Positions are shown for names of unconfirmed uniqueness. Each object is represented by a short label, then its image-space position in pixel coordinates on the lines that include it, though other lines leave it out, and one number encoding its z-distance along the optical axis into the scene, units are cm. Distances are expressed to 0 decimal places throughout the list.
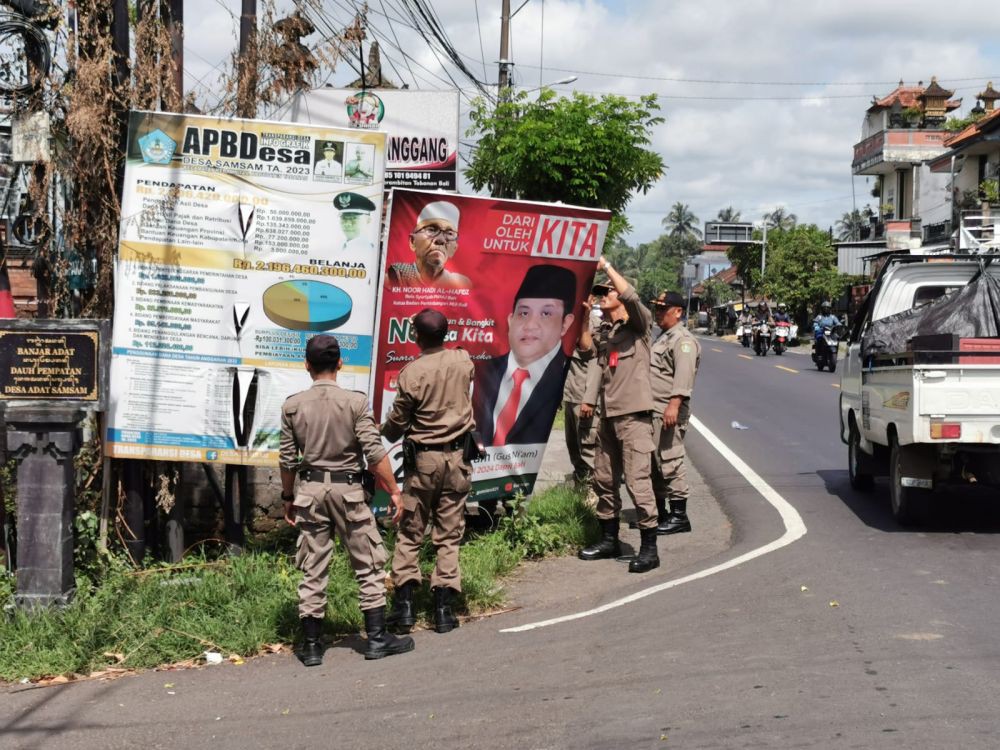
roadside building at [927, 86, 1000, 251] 3966
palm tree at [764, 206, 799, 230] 11125
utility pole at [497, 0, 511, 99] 2555
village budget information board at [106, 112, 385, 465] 710
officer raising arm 776
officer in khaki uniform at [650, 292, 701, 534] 902
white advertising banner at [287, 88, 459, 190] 1638
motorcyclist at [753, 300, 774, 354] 4034
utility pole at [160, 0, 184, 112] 740
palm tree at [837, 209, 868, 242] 6981
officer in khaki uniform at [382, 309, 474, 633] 656
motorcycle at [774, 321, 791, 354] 4000
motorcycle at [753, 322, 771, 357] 3991
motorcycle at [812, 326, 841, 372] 2881
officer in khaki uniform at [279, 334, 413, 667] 603
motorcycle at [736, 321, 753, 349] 5125
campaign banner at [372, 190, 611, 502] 762
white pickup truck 840
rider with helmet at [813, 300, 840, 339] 2945
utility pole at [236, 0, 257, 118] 764
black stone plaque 667
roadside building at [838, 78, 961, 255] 5666
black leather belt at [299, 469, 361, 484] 606
